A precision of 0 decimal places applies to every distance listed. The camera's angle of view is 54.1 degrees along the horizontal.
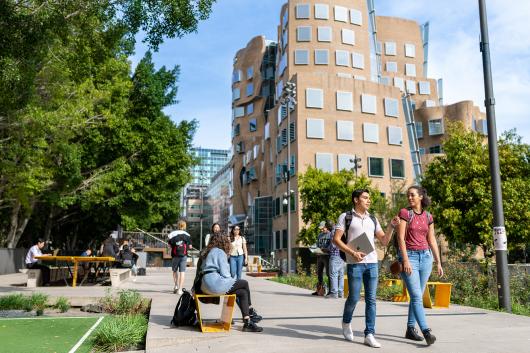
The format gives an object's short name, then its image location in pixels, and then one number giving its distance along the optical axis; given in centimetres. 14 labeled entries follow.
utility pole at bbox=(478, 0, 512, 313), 962
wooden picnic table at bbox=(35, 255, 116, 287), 1390
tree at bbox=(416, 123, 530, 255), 2889
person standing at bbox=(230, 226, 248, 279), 1387
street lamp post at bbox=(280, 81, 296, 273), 2726
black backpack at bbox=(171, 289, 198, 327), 701
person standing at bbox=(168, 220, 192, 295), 1234
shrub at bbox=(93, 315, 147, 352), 616
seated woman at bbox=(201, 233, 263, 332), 678
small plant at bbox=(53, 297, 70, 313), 1005
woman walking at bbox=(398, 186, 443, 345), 607
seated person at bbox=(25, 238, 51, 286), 1532
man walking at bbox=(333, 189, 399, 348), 605
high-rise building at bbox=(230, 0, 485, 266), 4734
